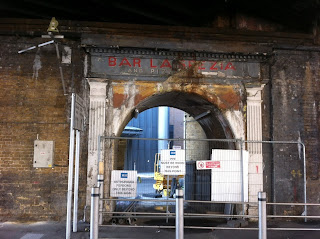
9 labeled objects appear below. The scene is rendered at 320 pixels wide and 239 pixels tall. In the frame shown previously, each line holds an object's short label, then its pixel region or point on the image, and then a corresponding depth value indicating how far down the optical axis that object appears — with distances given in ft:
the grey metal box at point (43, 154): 26.84
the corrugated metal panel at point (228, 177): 25.05
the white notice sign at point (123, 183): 25.70
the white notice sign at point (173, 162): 25.71
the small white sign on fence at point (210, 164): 25.41
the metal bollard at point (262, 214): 17.80
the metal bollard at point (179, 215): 17.42
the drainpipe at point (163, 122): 102.42
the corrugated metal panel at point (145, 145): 88.89
